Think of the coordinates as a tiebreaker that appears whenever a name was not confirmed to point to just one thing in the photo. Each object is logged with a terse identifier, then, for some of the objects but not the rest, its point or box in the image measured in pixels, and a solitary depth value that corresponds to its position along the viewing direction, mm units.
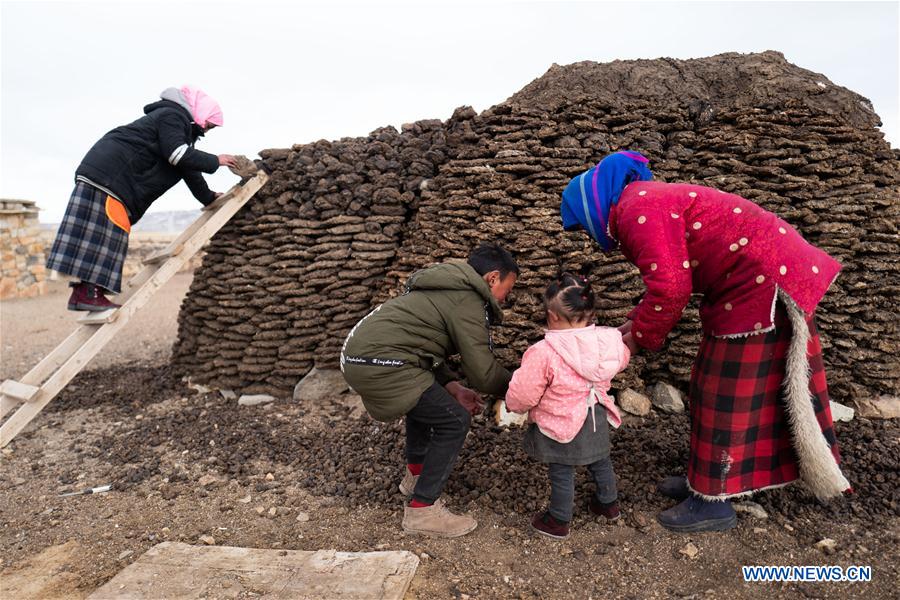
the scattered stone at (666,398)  4098
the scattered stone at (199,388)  5332
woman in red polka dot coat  2414
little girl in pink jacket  2518
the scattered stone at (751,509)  2797
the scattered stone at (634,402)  4059
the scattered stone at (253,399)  5027
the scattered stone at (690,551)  2553
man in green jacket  2713
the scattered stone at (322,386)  4957
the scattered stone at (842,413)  3902
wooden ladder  3719
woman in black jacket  4055
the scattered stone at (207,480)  3605
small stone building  13836
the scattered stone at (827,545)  2505
